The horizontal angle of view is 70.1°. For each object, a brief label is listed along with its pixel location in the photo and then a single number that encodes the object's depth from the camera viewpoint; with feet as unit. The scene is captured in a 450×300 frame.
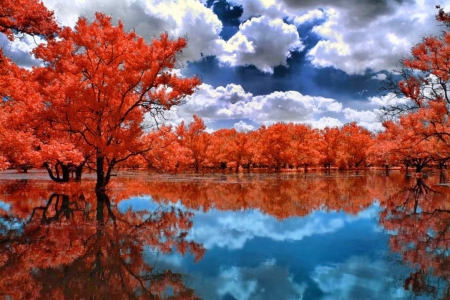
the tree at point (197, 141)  198.29
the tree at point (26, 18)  42.93
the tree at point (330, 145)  235.91
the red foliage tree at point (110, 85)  62.75
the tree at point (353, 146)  231.22
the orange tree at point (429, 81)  68.44
